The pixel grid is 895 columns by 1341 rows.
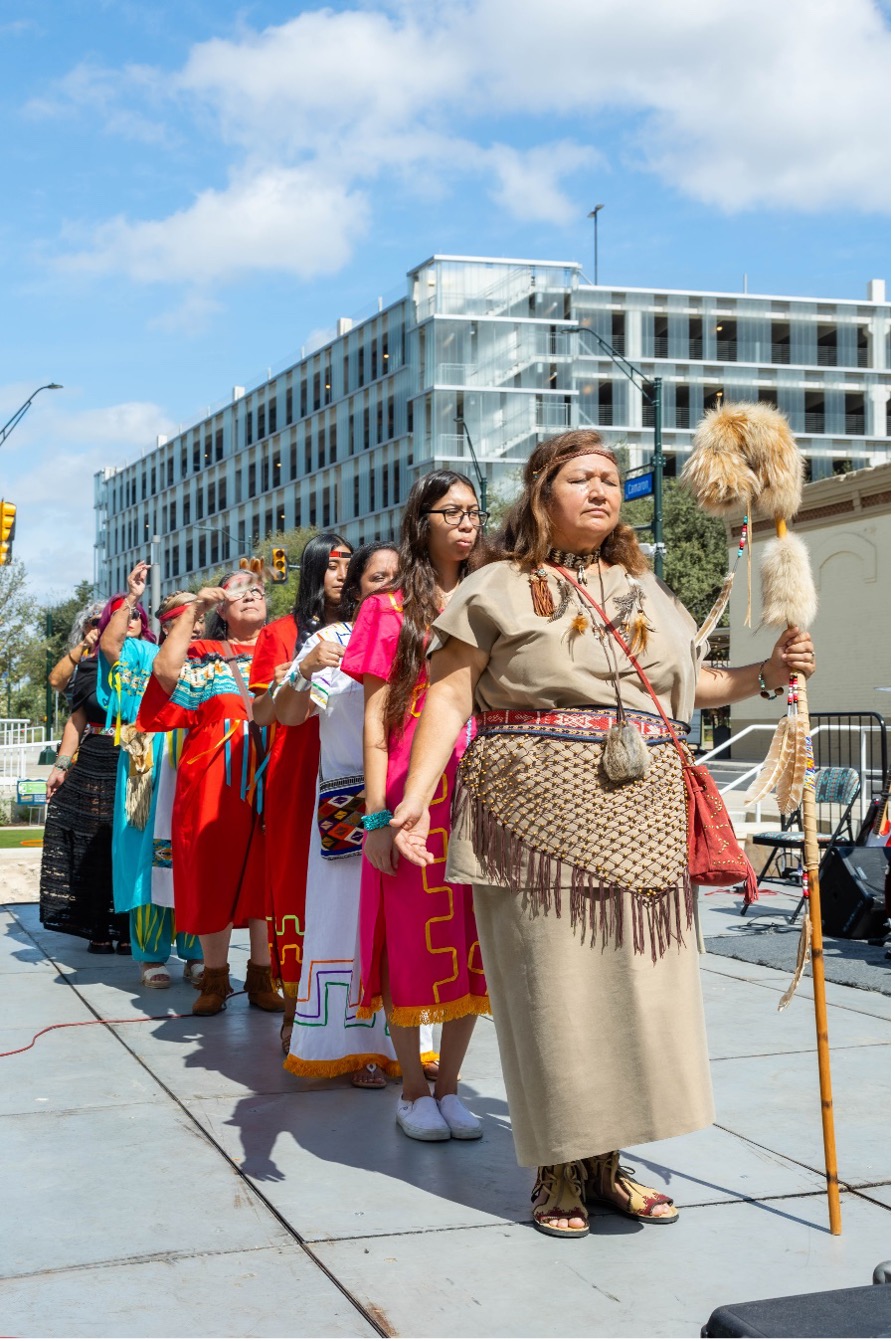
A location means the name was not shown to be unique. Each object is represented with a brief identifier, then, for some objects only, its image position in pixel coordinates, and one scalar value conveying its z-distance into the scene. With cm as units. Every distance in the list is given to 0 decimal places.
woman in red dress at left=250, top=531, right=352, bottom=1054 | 526
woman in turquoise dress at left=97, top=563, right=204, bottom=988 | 696
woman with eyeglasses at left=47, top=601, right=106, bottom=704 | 788
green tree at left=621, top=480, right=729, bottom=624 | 4662
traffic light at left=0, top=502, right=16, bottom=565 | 2114
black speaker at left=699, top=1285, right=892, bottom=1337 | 227
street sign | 2019
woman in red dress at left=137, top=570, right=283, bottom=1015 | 613
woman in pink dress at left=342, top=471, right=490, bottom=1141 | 427
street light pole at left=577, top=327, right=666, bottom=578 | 2250
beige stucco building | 3031
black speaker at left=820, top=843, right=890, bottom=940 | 786
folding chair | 887
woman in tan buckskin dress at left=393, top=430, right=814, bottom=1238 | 343
